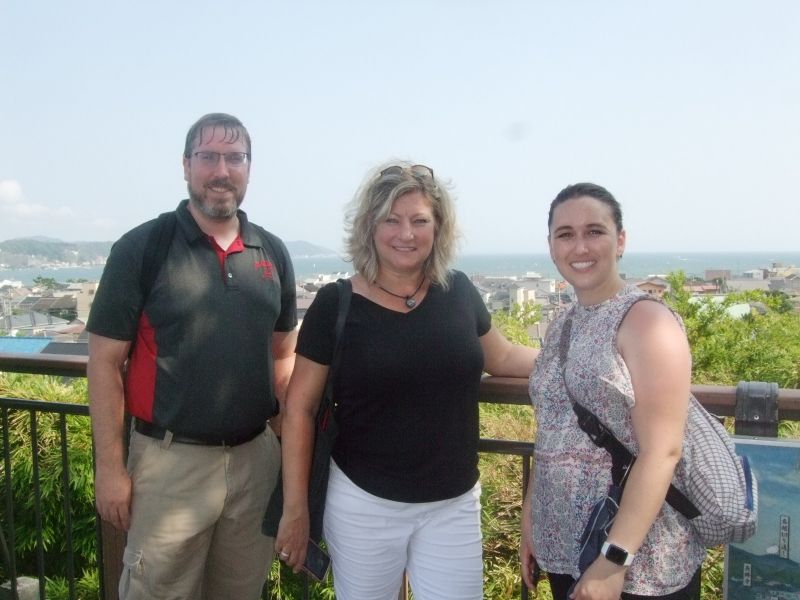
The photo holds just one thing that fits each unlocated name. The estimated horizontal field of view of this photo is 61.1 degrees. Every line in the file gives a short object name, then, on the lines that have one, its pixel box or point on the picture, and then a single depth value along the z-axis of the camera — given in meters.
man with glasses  2.02
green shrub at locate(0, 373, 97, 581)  5.82
